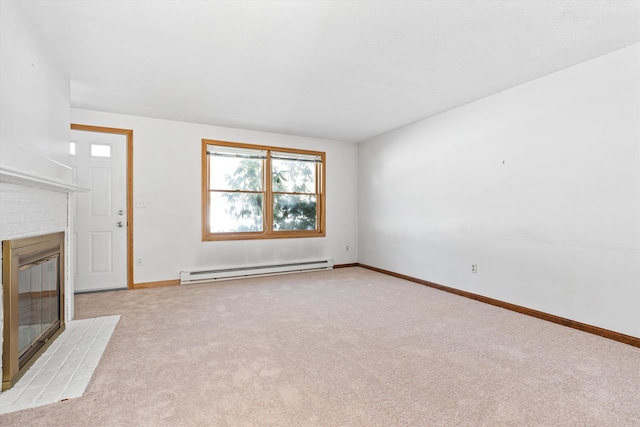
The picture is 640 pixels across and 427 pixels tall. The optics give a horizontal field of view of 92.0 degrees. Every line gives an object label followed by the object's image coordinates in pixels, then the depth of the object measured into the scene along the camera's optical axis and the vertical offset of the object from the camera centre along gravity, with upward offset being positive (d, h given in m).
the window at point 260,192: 4.90 +0.46
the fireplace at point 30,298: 1.84 -0.55
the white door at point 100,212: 4.04 +0.11
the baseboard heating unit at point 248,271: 4.56 -0.84
